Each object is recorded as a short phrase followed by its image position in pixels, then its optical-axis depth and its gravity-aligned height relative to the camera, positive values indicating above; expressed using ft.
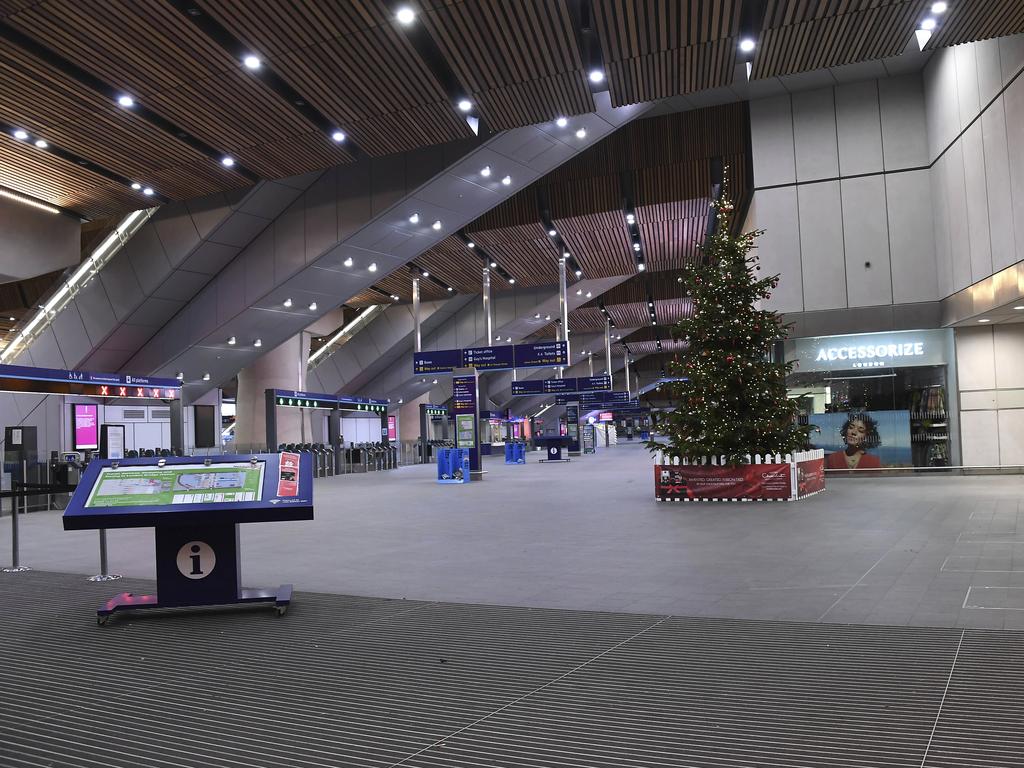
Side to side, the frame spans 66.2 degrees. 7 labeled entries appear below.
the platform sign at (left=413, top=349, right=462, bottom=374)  74.95 +6.00
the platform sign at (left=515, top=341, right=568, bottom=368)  73.15 +6.09
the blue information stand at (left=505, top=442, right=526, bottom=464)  110.22 -4.54
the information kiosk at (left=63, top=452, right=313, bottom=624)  16.67 -1.56
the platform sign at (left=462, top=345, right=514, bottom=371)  74.59 +6.17
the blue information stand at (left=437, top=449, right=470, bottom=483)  67.97 -3.55
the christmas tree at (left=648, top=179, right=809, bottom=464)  41.45 +2.12
